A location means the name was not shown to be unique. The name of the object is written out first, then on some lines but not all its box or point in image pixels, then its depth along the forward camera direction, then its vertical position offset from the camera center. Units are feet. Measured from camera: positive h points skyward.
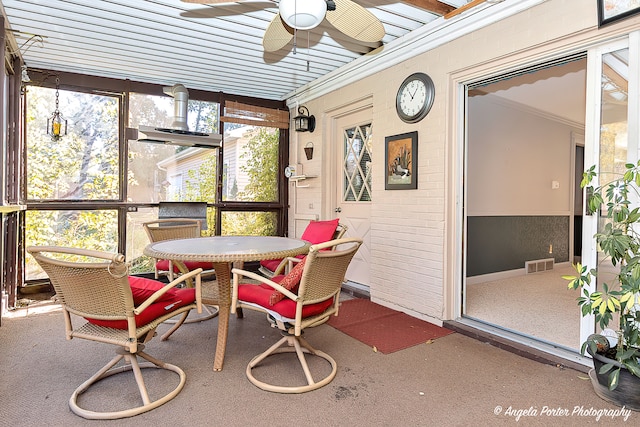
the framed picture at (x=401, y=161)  11.37 +1.42
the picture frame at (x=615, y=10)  6.82 +3.74
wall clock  10.89 +3.34
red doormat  9.32 -3.48
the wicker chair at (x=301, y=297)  6.82 -1.82
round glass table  7.36 -1.01
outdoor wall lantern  16.40 +3.69
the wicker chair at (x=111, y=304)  5.74 -1.70
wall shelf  16.63 +1.24
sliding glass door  7.12 +1.73
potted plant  6.14 -1.60
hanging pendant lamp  13.24 +2.97
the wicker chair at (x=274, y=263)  11.02 -1.80
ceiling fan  6.60 +3.86
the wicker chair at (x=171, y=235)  11.27 -1.04
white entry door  14.32 +0.99
